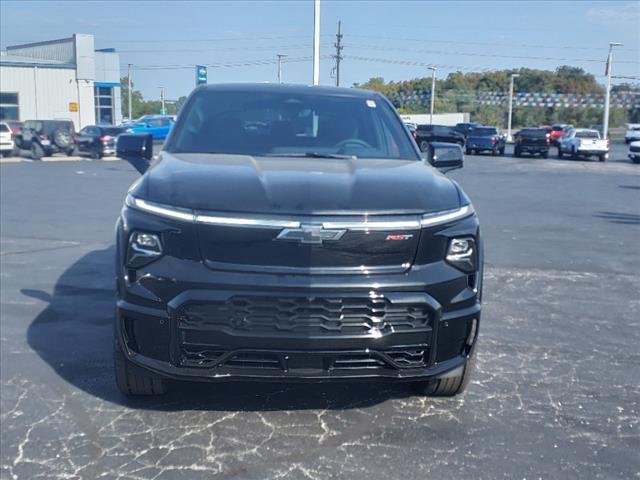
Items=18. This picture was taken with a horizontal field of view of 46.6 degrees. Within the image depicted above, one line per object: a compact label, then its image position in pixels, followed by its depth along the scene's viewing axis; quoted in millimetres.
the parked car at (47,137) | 32094
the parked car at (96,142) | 32656
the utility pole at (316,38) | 22578
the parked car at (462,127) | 53428
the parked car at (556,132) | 54656
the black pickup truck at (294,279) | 3410
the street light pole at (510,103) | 67750
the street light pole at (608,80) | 52128
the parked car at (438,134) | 43375
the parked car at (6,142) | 31203
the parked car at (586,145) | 37250
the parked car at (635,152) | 35875
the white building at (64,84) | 46906
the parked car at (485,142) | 41188
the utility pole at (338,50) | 63688
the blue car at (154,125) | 40594
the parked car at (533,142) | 39094
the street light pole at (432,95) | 72725
